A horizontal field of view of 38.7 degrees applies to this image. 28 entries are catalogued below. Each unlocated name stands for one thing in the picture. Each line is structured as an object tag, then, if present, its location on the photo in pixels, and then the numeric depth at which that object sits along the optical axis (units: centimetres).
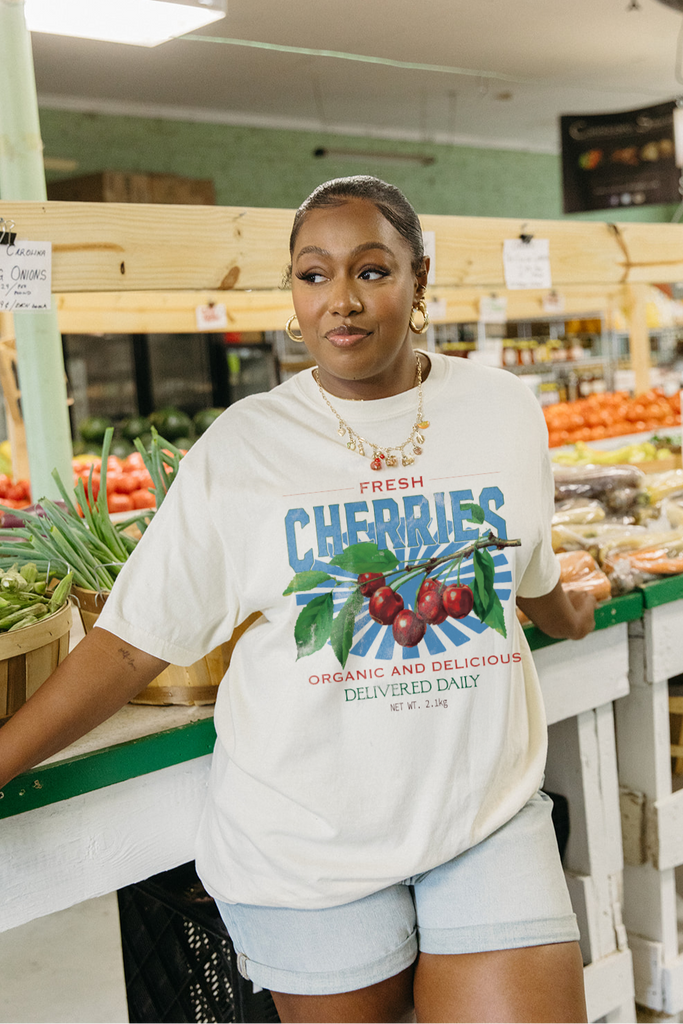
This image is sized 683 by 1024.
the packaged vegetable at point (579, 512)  264
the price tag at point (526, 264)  284
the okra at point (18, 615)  146
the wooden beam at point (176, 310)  390
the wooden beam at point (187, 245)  217
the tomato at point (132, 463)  484
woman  140
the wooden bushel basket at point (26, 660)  140
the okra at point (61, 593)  160
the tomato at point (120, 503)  443
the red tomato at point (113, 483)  463
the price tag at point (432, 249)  265
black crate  181
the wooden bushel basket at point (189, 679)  170
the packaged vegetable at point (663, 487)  293
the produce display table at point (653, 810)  238
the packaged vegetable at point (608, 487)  286
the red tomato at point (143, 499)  452
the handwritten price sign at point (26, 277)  209
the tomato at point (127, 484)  461
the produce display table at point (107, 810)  152
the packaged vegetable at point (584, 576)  218
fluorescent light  238
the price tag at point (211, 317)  408
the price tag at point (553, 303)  513
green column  265
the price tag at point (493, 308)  416
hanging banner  713
